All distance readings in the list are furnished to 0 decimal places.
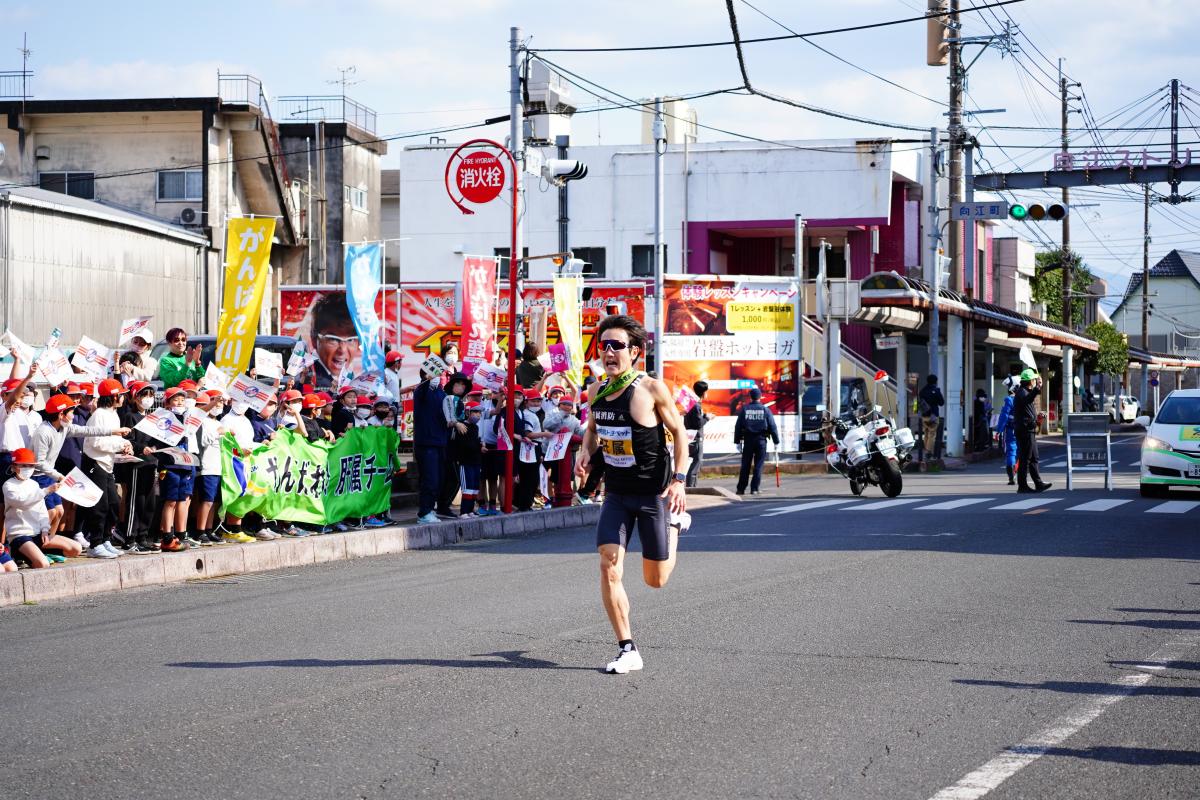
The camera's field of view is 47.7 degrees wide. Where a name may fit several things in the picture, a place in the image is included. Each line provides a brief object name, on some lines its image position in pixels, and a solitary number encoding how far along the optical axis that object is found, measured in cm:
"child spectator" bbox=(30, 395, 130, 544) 1223
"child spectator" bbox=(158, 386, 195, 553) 1346
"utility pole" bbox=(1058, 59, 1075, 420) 5281
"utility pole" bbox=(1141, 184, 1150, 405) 7583
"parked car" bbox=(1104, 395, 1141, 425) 6378
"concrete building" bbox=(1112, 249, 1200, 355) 9831
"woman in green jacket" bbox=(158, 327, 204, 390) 1680
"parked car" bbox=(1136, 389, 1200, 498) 2067
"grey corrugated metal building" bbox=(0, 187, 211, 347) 2952
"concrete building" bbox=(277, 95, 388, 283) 4462
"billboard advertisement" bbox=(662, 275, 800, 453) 3059
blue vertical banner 1981
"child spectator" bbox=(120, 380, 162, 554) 1336
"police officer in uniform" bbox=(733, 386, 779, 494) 2392
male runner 791
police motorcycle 2219
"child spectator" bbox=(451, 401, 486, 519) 1766
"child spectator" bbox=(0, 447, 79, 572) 1180
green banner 1453
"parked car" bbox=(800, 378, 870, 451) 3166
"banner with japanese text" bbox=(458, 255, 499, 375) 2123
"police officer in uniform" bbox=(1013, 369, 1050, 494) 2219
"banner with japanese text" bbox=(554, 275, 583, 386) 2383
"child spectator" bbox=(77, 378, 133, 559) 1290
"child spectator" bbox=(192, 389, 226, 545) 1390
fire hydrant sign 1983
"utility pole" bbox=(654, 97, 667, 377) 2870
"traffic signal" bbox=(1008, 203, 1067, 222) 2954
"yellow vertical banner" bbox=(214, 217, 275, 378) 1742
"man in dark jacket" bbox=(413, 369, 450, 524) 1673
